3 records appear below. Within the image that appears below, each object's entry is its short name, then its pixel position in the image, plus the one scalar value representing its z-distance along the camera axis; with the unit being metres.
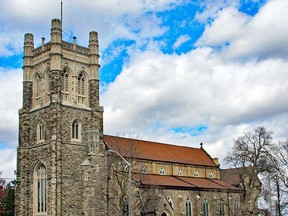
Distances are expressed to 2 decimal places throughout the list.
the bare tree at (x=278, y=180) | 47.38
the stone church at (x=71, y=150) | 50.81
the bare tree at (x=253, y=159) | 49.97
